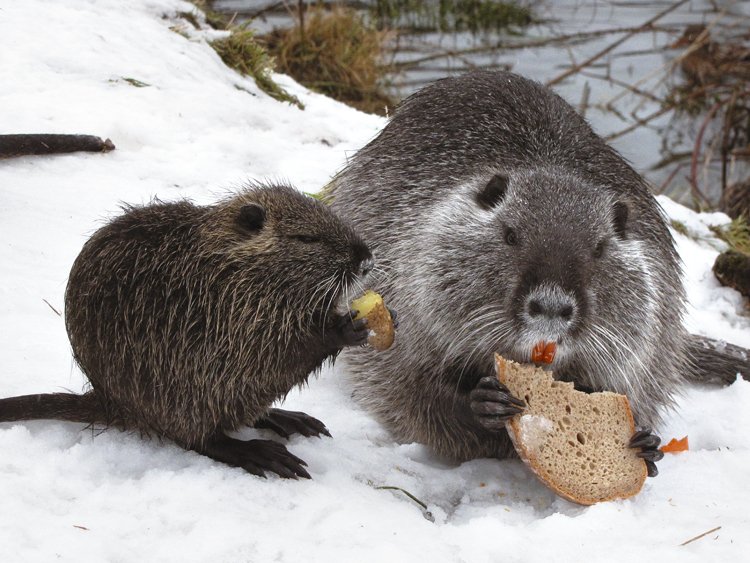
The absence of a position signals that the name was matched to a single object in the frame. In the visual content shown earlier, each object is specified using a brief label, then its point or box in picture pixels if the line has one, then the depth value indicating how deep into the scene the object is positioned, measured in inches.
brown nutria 205.3
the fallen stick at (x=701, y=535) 194.3
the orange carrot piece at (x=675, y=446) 256.7
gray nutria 228.7
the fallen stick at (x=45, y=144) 340.5
